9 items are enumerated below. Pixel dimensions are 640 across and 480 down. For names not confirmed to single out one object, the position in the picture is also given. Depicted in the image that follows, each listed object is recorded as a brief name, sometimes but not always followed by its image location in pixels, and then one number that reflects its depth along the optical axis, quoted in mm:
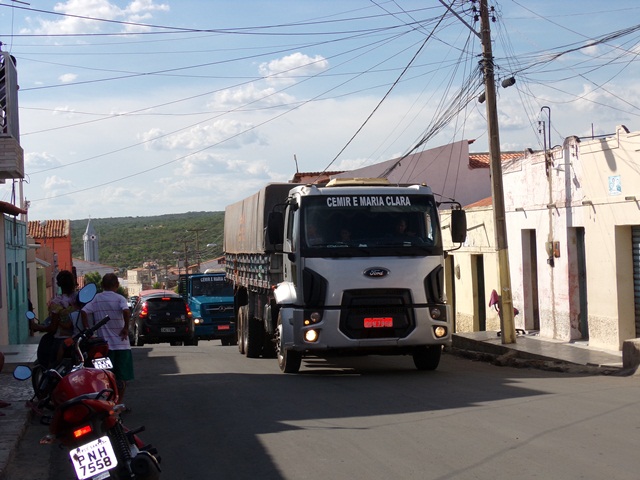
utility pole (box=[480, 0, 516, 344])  19266
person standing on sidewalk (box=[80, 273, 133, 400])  10227
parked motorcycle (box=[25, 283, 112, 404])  6242
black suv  31328
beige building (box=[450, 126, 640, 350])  18297
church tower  146750
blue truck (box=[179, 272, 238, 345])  33469
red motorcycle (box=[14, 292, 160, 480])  5508
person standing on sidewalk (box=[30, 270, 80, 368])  10539
